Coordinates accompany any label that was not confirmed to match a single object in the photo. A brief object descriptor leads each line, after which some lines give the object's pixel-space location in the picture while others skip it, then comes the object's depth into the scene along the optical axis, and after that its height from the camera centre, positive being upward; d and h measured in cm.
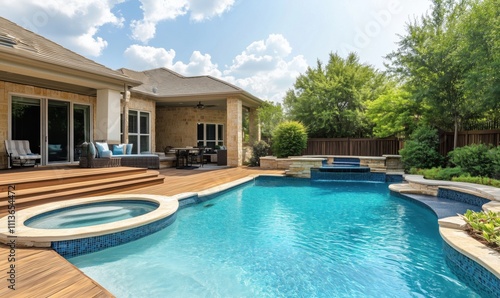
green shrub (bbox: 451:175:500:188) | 654 -86
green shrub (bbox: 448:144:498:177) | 740 -35
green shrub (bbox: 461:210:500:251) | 336 -109
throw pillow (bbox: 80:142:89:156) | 830 -13
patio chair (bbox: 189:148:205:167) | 1326 -57
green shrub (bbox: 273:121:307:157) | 1326 +39
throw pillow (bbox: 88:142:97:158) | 823 -17
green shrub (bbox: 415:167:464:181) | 787 -80
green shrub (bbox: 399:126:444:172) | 1010 -7
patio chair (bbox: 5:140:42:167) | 820 -28
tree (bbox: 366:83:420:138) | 1153 +157
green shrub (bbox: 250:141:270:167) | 1392 -29
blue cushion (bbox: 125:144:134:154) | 1009 -9
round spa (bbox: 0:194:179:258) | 349 -126
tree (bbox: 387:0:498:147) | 883 +298
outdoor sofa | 828 -40
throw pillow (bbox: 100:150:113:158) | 859 -27
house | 767 +184
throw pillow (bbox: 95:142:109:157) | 859 -5
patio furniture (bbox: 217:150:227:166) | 1362 -56
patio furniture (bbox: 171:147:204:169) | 1248 -48
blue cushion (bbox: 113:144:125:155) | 960 -12
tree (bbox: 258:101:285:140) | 1479 +177
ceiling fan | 1358 +212
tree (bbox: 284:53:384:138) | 1554 +274
